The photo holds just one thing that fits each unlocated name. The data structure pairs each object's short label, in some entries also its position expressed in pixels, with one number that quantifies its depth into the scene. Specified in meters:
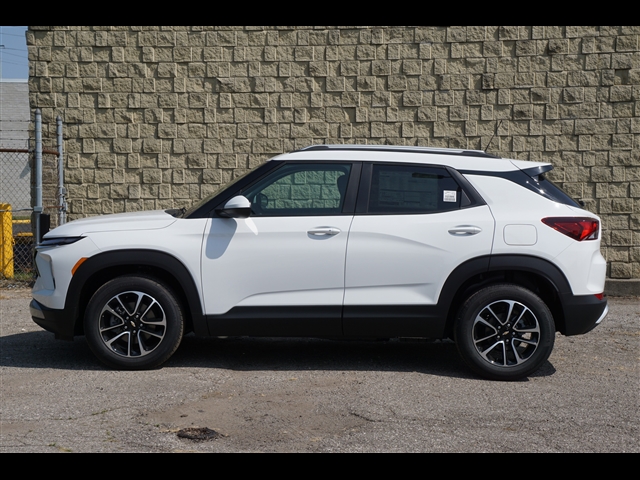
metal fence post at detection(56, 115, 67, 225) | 11.30
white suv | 6.14
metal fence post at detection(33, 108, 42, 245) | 10.73
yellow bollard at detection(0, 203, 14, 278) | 11.32
